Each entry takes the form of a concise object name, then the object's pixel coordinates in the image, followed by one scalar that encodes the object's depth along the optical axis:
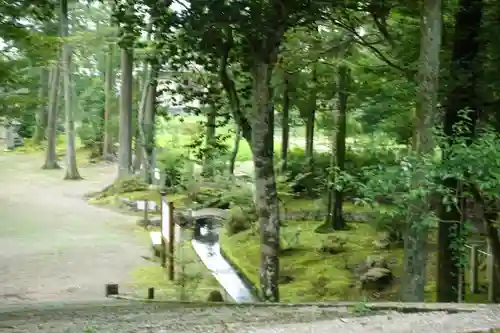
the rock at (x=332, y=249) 13.82
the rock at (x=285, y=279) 11.79
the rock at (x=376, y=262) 11.57
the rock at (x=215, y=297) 9.37
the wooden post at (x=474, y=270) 9.69
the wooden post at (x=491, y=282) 8.87
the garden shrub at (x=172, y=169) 20.13
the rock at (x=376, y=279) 10.72
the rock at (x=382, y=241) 13.98
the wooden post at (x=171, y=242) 11.07
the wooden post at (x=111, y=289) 9.75
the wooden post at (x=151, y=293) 9.29
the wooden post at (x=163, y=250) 12.24
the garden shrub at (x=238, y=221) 15.73
